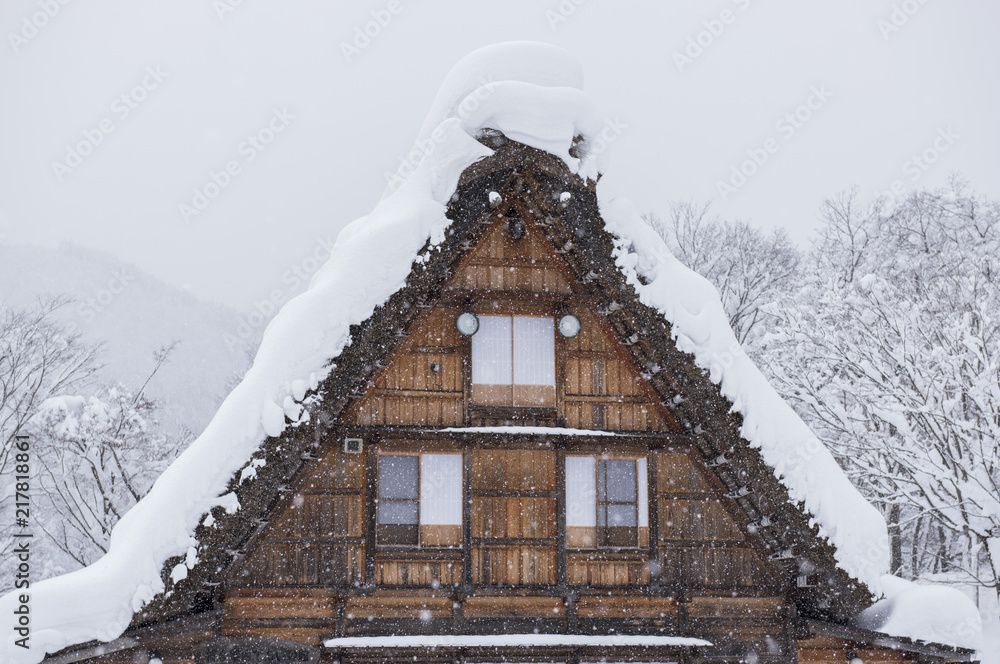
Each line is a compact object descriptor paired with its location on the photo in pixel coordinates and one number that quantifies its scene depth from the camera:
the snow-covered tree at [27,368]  19.56
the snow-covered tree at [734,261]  22.50
